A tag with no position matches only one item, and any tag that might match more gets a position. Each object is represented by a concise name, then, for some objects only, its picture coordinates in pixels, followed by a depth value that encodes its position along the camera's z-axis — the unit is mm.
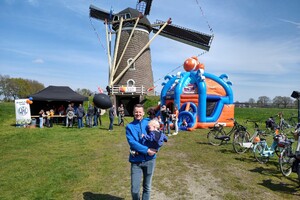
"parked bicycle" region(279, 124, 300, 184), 6098
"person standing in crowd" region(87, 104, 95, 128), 16078
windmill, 26828
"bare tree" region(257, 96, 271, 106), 95850
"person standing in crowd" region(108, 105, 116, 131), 14614
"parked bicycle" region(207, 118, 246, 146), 10264
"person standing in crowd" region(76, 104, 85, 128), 15258
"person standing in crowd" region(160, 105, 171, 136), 12570
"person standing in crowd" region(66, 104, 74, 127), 16328
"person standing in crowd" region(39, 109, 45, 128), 16094
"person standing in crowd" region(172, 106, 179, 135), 13031
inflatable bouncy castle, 14953
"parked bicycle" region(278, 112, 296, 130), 14657
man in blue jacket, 3528
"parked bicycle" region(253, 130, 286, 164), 7227
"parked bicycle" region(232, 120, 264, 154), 8138
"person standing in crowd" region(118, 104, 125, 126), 16159
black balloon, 4820
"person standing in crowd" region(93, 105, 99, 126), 16625
